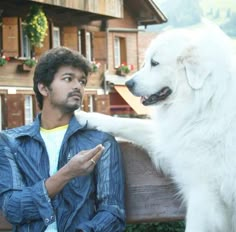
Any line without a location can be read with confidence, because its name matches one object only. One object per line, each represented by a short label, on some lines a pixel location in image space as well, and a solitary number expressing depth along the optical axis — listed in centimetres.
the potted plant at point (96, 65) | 2686
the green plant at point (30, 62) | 2300
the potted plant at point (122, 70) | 2984
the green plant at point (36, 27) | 2330
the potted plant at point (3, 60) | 2209
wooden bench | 346
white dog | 309
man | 310
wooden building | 2312
